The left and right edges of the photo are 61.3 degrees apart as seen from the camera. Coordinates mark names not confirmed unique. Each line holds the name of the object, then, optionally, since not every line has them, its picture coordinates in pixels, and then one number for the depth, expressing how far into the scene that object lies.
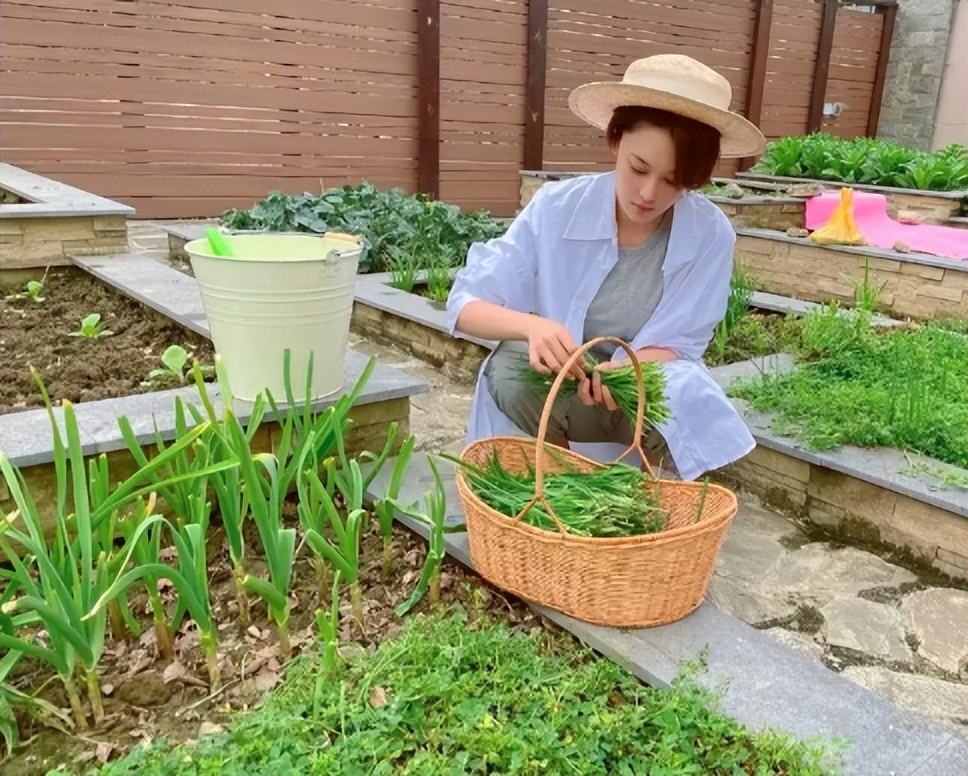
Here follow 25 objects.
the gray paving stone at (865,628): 1.87
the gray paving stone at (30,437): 1.80
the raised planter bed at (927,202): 6.19
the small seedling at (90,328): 3.02
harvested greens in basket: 1.63
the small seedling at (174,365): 2.48
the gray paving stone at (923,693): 1.66
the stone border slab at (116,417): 1.85
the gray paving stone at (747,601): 1.98
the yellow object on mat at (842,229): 4.72
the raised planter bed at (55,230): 3.86
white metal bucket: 2.01
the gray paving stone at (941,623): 1.86
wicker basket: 1.54
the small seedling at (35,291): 3.59
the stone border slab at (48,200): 3.88
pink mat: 5.04
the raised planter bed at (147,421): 1.86
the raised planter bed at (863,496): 2.16
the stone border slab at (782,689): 1.35
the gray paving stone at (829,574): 2.10
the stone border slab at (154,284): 3.02
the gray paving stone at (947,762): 1.31
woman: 2.03
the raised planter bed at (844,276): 4.14
